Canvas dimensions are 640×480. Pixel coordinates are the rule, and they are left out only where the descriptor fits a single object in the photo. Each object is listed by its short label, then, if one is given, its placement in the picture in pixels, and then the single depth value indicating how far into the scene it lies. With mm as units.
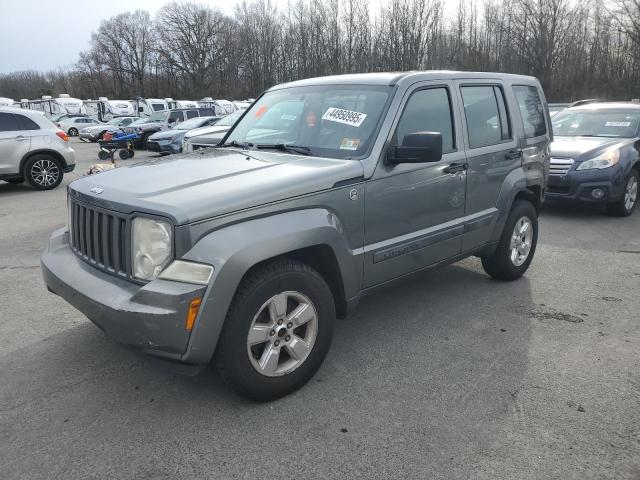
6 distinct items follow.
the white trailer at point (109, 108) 40984
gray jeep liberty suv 2688
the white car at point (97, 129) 28412
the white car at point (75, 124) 34125
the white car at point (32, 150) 10961
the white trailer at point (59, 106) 40938
